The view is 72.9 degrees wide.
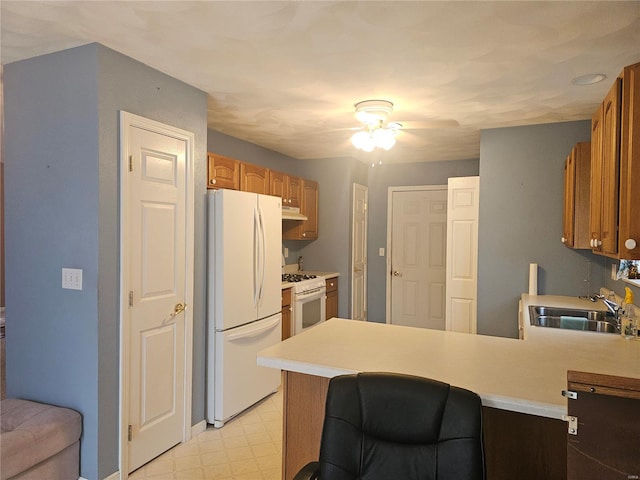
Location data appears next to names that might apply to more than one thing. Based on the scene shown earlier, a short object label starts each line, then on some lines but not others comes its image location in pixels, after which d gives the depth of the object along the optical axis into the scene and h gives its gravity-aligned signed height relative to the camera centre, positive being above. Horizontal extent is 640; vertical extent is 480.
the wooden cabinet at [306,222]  5.18 +0.15
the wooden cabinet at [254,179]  3.89 +0.51
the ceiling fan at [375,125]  3.21 +0.89
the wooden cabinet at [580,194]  3.05 +0.30
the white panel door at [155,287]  2.48 -0.34
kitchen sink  2.83 -0.56
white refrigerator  3.11 -0.50
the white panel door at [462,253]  4.32 -0.18
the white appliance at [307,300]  4.39 -0.72
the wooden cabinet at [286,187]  4.47 +0.50
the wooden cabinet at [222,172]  3.38 +0.49
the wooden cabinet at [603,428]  1.09 -0.49
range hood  4.67 +0.22
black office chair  1.28 -0.61
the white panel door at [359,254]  5.62 -0.28
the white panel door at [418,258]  5.84 -0.32
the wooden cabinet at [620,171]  1.57 +0.27
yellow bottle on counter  2.33 -0.45
